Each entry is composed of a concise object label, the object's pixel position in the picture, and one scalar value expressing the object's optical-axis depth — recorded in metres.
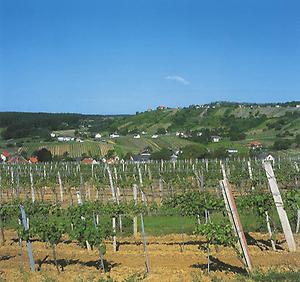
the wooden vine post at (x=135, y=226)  16.41
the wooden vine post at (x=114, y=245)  13.38
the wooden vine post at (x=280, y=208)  12.30
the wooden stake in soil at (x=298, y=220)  14.69
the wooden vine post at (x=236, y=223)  9.82
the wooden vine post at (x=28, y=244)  11.14
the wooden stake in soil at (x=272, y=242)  12.50
